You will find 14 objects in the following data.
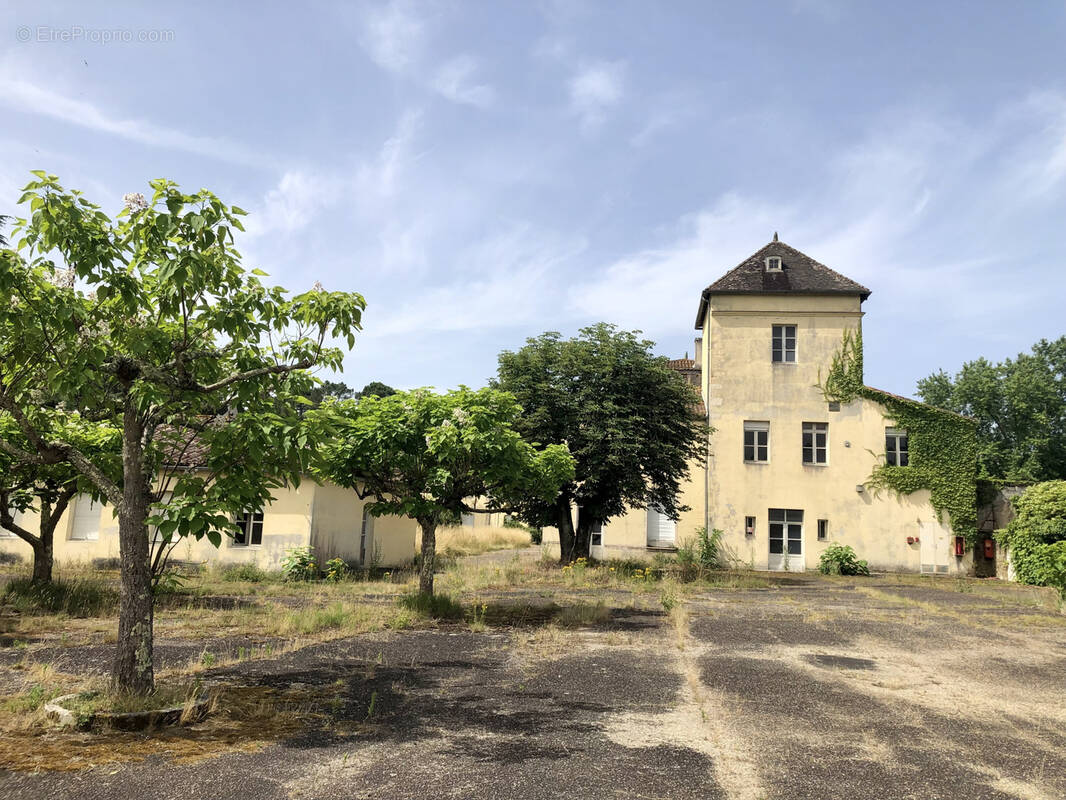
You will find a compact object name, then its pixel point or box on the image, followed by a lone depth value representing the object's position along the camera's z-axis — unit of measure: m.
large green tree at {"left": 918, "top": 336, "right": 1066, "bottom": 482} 46.31
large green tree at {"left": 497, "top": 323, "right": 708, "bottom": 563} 22.72
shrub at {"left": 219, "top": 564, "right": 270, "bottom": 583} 18.44
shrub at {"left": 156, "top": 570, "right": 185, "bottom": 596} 14.23
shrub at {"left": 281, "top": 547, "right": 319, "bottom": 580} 18.92
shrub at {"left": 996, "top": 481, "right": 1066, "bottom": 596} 24.30
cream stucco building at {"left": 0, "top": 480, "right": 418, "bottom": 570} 19.98
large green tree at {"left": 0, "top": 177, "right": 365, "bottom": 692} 5.54
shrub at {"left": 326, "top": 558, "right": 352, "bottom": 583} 18.69
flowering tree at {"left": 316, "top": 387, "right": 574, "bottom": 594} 12.27
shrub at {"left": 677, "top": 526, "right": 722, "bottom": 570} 27.08
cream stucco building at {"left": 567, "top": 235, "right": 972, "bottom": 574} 27.97
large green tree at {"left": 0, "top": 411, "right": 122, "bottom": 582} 10.78
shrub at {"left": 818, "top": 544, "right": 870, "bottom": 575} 26.99
